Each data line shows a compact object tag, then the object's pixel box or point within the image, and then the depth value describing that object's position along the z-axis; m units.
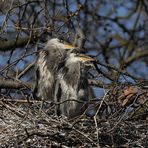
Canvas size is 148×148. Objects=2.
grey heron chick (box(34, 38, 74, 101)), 14.11
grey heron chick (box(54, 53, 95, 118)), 13.13
